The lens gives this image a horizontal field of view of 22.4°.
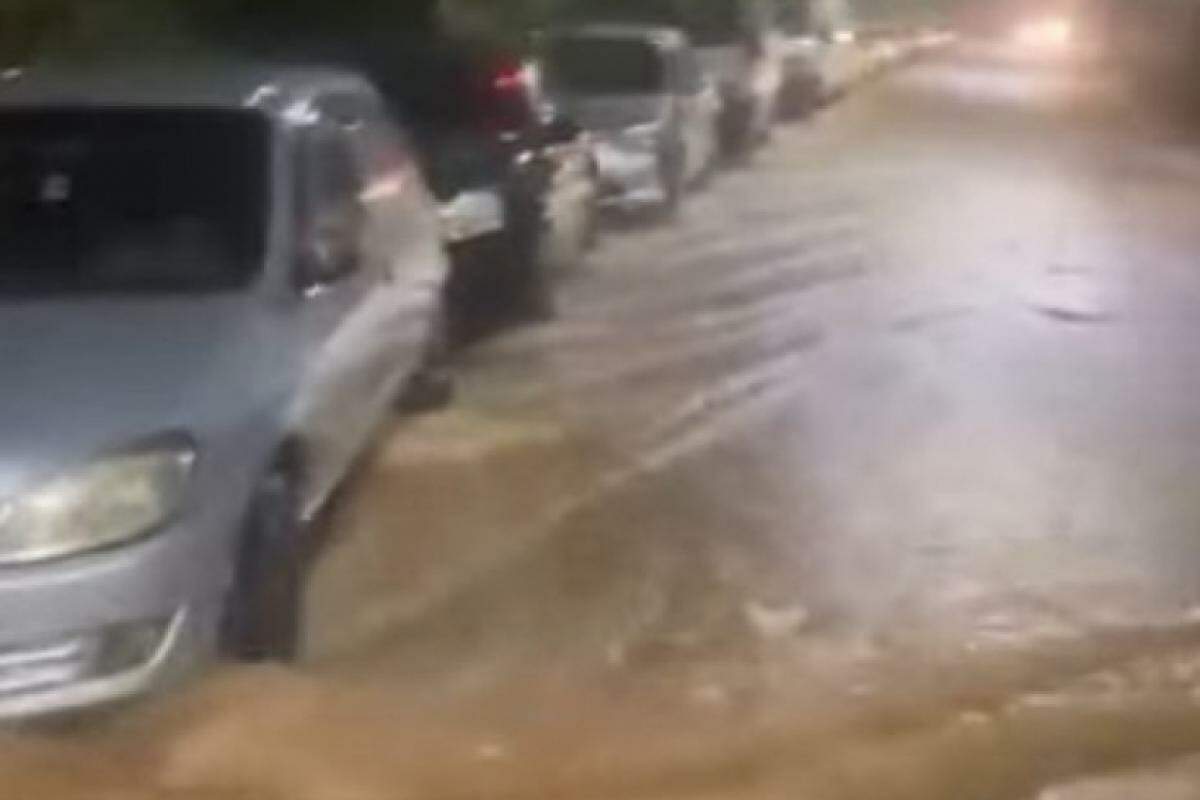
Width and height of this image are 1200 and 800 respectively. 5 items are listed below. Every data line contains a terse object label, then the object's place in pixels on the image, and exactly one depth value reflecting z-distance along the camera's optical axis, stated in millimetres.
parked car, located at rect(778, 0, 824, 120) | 33375
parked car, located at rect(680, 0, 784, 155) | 28203
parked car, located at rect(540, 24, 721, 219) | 21672
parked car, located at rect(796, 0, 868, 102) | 35250
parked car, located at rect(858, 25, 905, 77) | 46469
